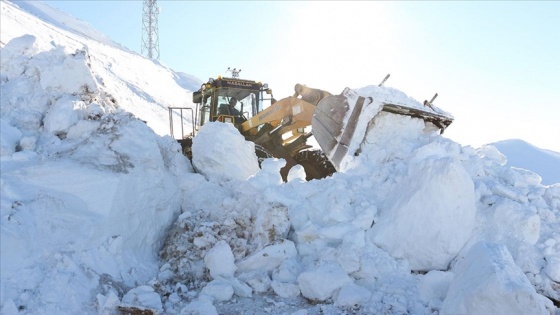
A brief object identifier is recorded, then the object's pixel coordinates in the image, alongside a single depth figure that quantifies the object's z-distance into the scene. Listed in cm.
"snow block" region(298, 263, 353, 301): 355
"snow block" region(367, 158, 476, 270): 393
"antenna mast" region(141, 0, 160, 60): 2830
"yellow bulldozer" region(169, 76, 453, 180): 535
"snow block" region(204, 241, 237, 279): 391
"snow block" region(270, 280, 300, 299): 367
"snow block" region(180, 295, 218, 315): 331
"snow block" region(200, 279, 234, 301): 358
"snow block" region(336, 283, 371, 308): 341
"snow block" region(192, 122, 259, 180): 574
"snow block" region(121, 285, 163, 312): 334
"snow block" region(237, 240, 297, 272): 399
